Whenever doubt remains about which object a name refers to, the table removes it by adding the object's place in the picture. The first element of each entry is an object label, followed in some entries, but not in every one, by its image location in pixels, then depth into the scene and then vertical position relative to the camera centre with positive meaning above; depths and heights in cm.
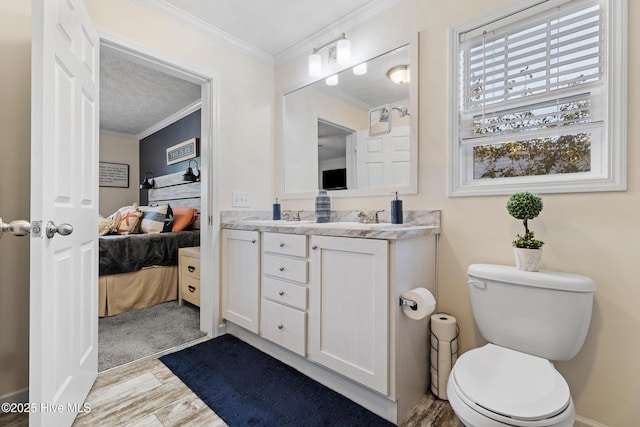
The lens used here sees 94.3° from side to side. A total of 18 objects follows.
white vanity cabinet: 131 -48
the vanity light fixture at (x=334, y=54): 200 +112
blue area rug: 136 -94
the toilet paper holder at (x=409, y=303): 129 -39
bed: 259 -53
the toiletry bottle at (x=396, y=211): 168 +1
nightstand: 271 -59
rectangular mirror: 180 +57
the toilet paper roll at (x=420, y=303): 126 -39
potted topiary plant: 125 -8
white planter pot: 126 -19
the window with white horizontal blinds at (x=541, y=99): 124 +54
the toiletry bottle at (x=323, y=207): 200 +4
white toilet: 90 -55
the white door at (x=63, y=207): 100 +2
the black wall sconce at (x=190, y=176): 368 +45
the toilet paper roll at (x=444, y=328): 148 -58
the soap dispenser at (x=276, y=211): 238 +1
